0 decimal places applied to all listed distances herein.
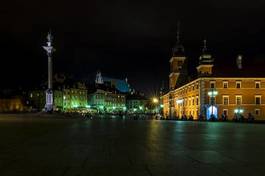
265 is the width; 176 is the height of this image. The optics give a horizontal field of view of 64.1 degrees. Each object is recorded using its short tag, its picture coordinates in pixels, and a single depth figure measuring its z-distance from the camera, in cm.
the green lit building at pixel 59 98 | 9172
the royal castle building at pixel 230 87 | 4440
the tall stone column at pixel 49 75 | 5444
